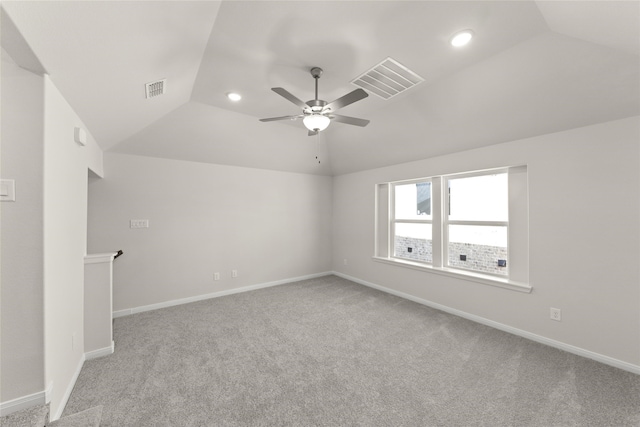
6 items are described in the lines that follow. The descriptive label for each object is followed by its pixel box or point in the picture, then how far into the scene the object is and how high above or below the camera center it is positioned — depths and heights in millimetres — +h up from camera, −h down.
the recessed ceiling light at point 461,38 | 1952 +1446
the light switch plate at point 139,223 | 3652 -125
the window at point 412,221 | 4211 -131
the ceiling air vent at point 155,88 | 2308 +1247
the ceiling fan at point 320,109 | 2037 +969
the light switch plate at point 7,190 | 1463 +150
